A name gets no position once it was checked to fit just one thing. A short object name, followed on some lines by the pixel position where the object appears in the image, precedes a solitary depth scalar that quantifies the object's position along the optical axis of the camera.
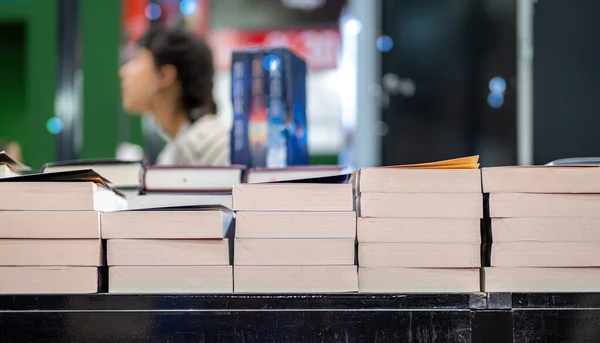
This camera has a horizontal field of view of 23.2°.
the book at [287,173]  1.79
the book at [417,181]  1.64
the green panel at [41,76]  5.91
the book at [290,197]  1.63
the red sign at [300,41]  5.61
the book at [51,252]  1.62
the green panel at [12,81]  7.37
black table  1.61
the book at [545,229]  1.63
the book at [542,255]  1.63
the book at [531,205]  1.63
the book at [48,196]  1.62
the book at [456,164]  1.64
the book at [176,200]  1.78
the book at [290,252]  1.63
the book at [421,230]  1.63
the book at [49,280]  1.62
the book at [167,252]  1.63
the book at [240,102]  1.99
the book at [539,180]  1.63
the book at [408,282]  1.63
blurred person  2.76
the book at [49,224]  1.63
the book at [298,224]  1.63
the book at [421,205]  1.63
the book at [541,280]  1.63
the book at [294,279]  1.62
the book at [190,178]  1.81
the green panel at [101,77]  5.85
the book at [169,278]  1.63
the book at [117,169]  1.85
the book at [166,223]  1.63
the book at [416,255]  1.63
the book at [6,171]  1.73
